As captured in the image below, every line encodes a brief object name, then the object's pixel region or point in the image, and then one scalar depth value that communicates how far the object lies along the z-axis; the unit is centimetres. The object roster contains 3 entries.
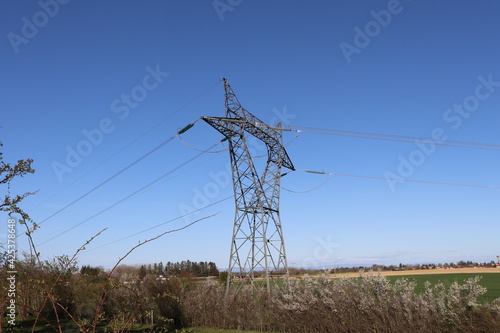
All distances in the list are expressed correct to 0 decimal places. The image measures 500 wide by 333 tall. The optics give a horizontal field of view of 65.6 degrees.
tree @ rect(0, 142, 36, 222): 643
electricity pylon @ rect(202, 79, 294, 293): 1941
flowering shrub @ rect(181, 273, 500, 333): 1324
